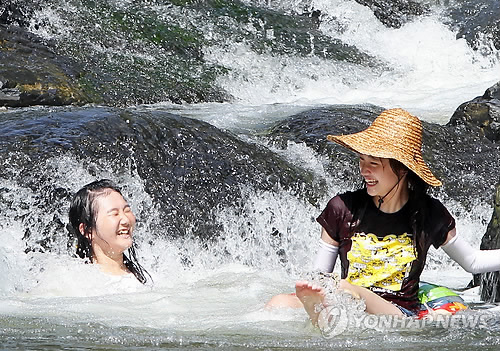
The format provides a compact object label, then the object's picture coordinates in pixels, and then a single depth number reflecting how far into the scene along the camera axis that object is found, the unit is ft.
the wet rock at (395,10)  121.49
